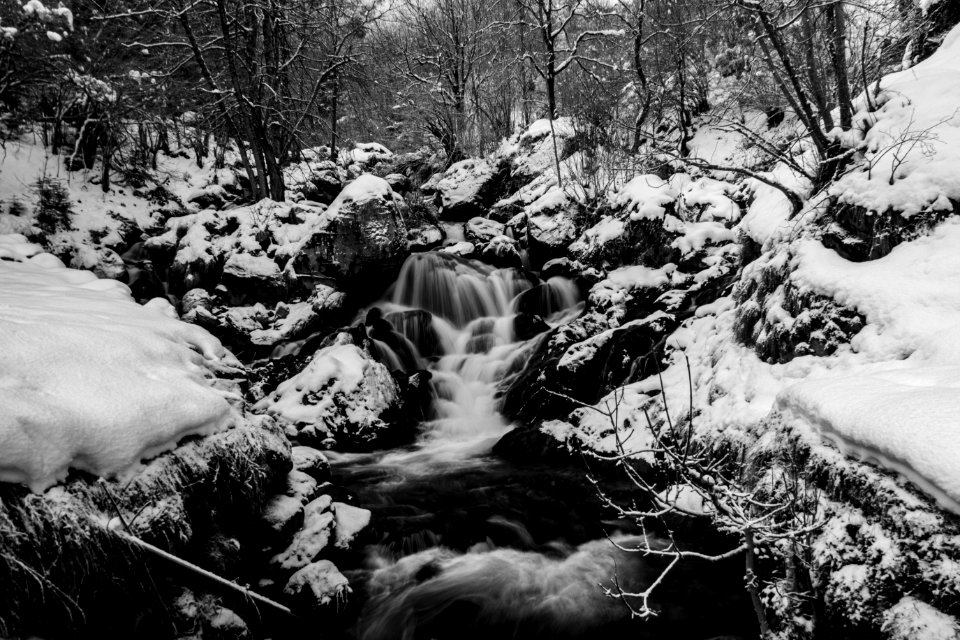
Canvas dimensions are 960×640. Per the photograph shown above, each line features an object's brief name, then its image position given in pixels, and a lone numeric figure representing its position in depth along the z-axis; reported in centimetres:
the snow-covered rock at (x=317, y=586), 373
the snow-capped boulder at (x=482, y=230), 1331
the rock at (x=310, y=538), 393
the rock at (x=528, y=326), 990
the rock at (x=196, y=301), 1021
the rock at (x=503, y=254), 1198
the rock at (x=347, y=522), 455
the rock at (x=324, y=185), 1550
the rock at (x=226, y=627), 315
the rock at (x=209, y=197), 1469
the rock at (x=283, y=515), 404
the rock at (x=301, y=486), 449
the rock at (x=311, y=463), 543
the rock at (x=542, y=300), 1043
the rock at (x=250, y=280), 1055
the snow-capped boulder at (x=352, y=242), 1050
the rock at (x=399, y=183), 1627
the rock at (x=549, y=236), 1144
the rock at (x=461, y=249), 1264
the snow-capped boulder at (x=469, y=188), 1526
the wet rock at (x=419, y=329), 1007
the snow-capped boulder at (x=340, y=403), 751
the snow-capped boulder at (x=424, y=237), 1317
